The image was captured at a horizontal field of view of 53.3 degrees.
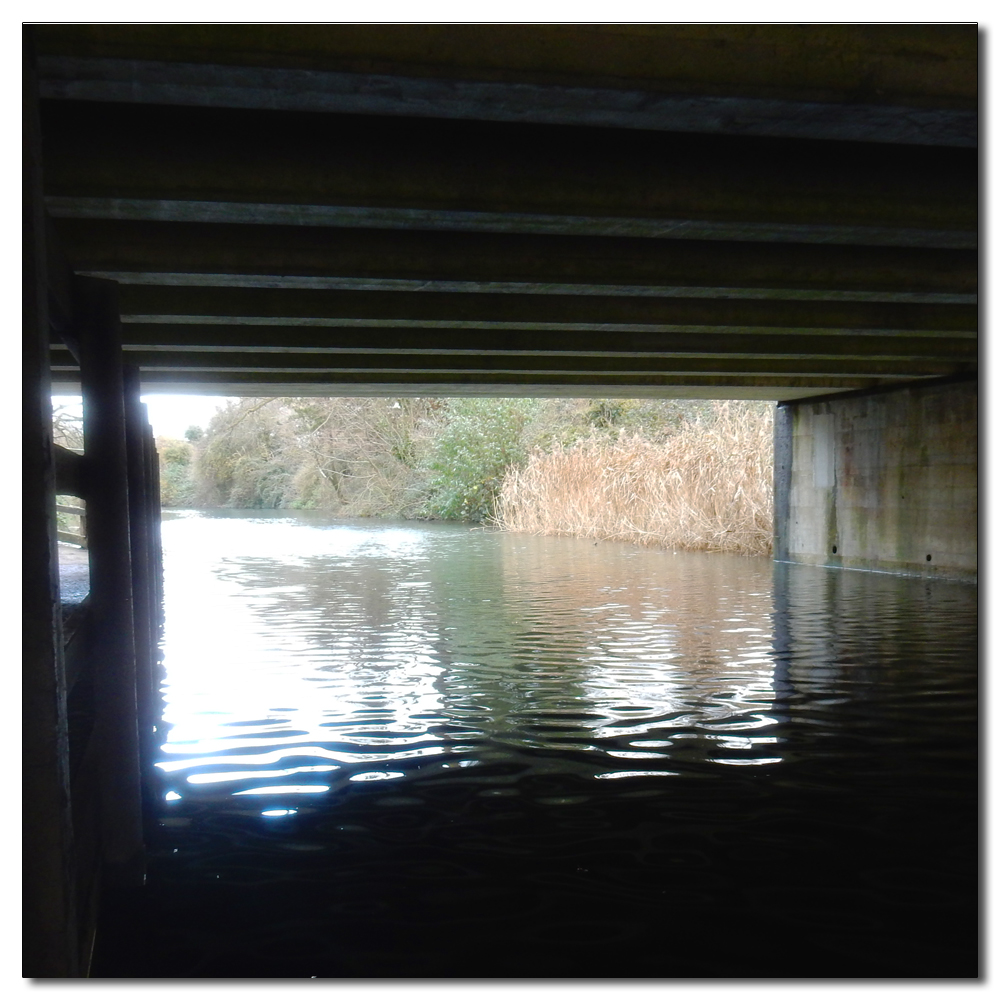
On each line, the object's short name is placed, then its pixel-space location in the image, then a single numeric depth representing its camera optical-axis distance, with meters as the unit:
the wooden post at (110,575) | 3.43
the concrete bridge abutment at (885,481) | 12.17
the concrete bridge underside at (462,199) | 3.21
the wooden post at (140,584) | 5.21
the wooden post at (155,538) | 9.03
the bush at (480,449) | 28.16
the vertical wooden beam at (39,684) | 2.01
